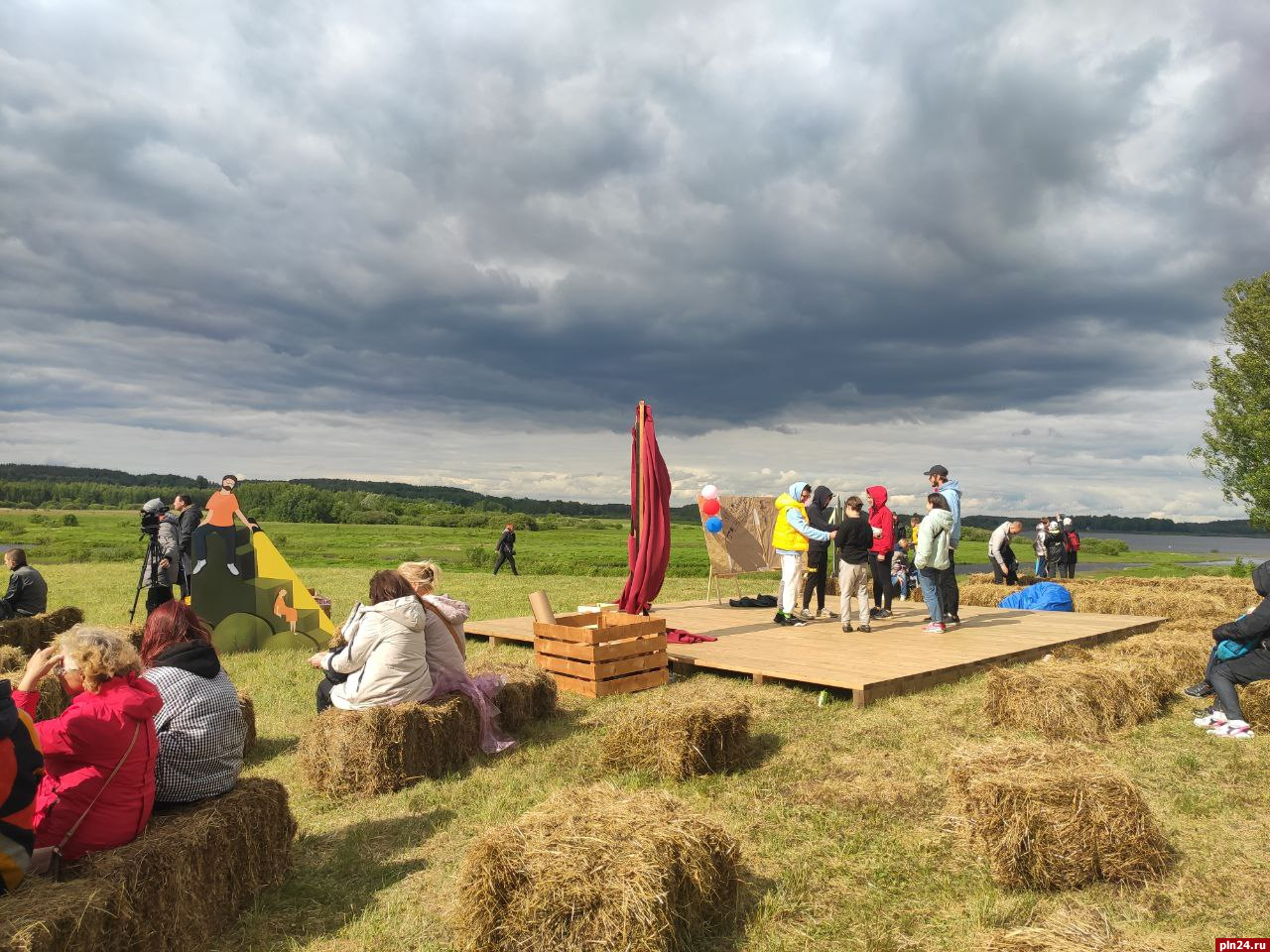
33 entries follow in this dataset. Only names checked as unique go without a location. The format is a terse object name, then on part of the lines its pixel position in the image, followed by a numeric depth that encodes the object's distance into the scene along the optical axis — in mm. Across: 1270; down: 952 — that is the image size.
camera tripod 12453
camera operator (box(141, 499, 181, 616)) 12359
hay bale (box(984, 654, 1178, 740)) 7211
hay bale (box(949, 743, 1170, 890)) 4406
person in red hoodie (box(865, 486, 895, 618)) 14367
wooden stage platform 9180
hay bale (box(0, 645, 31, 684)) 8672
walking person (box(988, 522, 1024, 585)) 18516
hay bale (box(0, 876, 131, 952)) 3041
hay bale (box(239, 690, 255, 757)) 7137
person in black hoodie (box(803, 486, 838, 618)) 12570
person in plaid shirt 4375
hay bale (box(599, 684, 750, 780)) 6332
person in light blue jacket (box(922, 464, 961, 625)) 12484
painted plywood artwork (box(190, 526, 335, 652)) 11898
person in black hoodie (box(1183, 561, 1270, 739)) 7148
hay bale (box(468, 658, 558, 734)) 7641
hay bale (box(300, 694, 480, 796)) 6066
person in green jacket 11891
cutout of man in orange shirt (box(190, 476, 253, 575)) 11789
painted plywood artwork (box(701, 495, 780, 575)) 16969
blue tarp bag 15791
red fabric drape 10828
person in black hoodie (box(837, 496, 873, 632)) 11922
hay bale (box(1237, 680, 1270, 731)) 7270
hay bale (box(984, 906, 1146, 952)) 3061
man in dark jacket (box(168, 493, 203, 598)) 12249
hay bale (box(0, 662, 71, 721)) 7867
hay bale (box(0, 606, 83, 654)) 10977
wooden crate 9125
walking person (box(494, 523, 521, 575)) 32000
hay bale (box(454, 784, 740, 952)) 3516
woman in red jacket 3791
